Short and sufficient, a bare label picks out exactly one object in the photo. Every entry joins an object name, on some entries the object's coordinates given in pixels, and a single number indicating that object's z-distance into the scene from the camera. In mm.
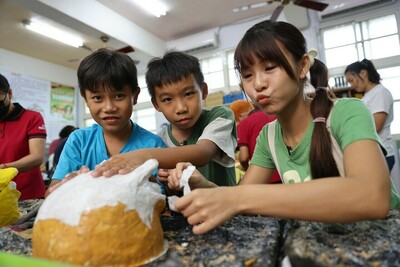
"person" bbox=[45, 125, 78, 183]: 3055
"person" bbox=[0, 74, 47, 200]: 1597
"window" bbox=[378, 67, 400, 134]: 4238
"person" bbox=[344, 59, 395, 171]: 2170
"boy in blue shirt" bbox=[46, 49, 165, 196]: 977
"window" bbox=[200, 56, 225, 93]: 5762
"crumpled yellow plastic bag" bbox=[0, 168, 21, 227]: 837
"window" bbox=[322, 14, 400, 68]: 4371
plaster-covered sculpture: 493
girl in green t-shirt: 543
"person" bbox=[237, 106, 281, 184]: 1831
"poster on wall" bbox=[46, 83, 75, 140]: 6467
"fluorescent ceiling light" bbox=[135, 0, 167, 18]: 4532
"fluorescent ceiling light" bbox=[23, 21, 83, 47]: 4672
